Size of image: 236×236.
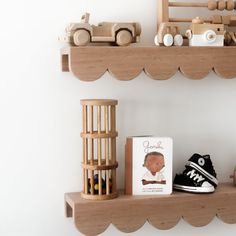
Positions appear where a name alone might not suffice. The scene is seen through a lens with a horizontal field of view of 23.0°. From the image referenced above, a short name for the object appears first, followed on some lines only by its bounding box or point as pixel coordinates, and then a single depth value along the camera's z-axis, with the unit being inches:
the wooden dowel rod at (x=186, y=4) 70.4
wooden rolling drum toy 67.4
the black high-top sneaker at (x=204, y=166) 70.8
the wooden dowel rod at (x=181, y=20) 70.7
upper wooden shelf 64.4
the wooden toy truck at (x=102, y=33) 65.0
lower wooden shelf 66.8
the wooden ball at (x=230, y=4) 71.5
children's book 69.7
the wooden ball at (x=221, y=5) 71.4
